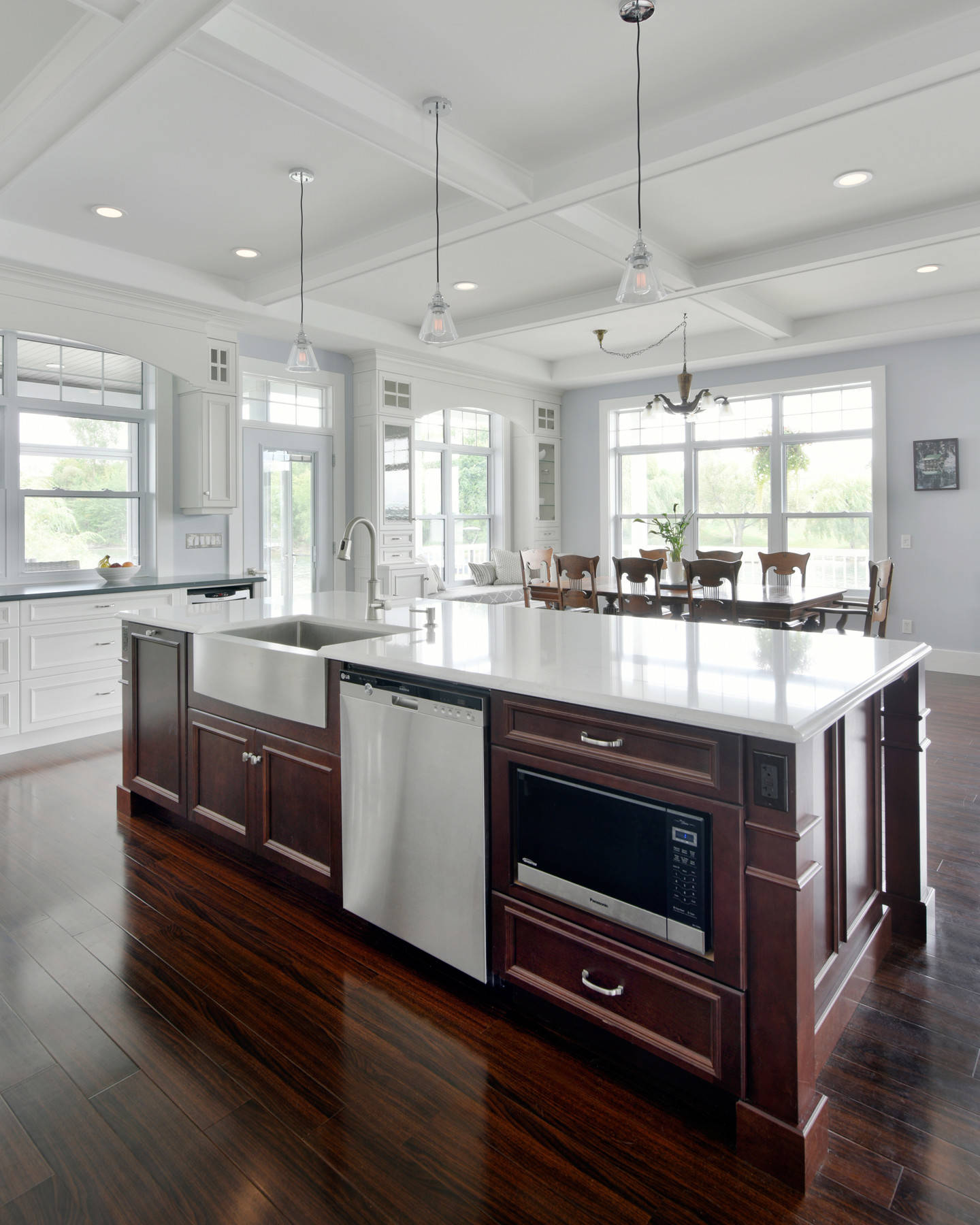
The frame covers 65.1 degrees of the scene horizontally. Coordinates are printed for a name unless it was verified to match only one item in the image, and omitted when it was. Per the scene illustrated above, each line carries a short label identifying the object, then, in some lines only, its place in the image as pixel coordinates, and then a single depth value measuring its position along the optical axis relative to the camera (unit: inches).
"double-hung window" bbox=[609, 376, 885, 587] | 271.4
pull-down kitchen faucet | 108.4
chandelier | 216.8
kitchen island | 58.1
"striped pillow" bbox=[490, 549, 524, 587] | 324.8
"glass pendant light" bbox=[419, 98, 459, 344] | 119.6
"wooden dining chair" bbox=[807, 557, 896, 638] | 182.7
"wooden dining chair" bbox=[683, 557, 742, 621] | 189.8
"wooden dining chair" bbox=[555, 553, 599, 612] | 217.3
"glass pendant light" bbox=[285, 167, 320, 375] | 146.6
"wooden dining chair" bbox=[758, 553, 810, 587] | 239.0
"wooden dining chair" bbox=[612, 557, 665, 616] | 202.5
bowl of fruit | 194.4
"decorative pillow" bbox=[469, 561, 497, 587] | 319.0
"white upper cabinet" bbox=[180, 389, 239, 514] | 210.8
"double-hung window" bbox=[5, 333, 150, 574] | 193.0
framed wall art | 247.6
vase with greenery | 217.3
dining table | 186.2
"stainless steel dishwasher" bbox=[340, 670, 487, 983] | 77.5
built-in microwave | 62.4
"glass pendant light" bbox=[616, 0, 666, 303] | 100.4
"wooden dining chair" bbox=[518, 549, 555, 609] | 266.7
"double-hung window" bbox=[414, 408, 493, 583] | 307.0
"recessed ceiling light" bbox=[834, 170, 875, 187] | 149.6
